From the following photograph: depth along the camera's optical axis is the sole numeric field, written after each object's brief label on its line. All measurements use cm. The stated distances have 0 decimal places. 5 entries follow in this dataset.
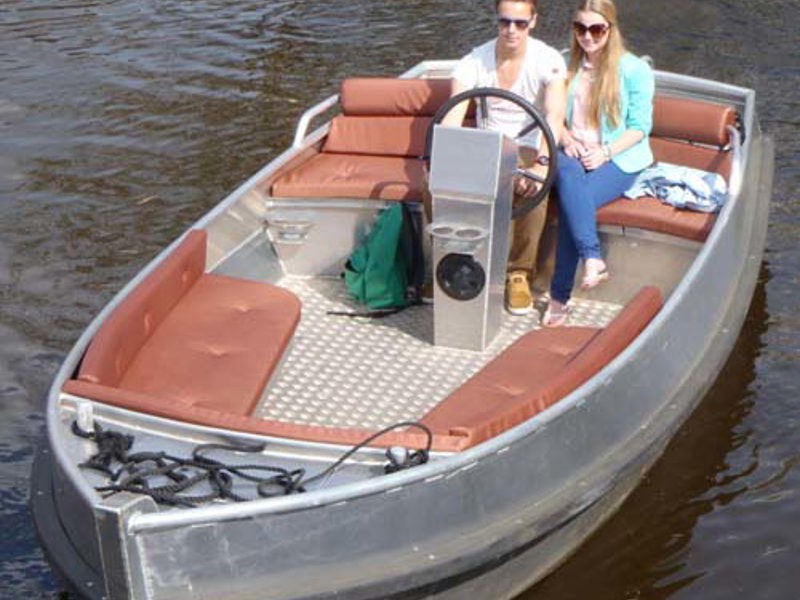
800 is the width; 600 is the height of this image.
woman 645
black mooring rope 456
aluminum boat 457
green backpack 671
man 642
